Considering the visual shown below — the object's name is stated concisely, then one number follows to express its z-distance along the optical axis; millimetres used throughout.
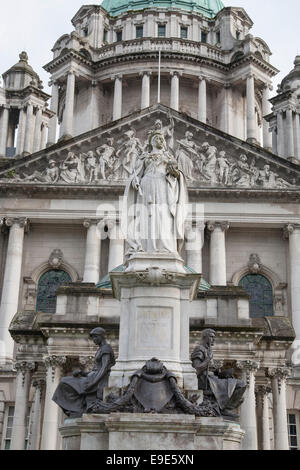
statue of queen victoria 12117
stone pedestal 11109
